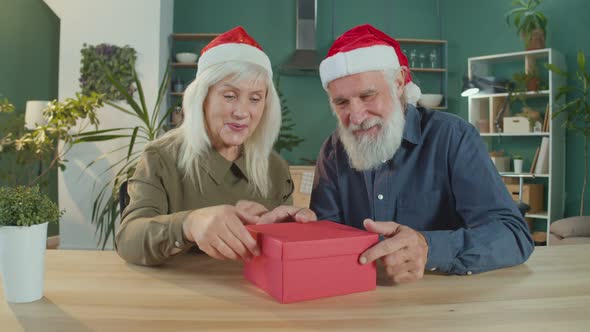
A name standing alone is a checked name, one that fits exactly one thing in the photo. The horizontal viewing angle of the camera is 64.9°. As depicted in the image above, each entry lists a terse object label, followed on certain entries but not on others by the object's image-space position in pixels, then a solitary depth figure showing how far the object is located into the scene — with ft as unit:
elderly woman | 4.79
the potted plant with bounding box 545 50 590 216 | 14.78
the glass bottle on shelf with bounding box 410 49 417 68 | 19.51
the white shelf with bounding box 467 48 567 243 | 15.98
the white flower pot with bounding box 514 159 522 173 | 16.90
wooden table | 2.46
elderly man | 4.57
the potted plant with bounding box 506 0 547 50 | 16.34
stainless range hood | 19.58
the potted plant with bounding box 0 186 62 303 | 2.70
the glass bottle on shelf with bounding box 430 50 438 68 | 19.47
